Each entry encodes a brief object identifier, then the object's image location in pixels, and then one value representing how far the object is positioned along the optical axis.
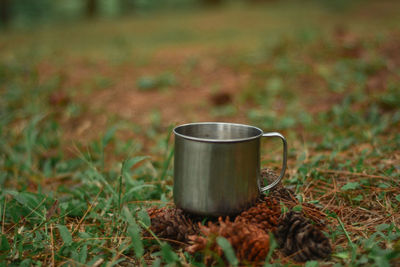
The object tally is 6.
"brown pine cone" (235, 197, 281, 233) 0.63
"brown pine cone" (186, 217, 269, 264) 0.61
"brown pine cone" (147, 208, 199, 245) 0.64
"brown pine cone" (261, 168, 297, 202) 0.69
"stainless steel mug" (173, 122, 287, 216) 0.63
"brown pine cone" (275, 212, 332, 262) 0.61
